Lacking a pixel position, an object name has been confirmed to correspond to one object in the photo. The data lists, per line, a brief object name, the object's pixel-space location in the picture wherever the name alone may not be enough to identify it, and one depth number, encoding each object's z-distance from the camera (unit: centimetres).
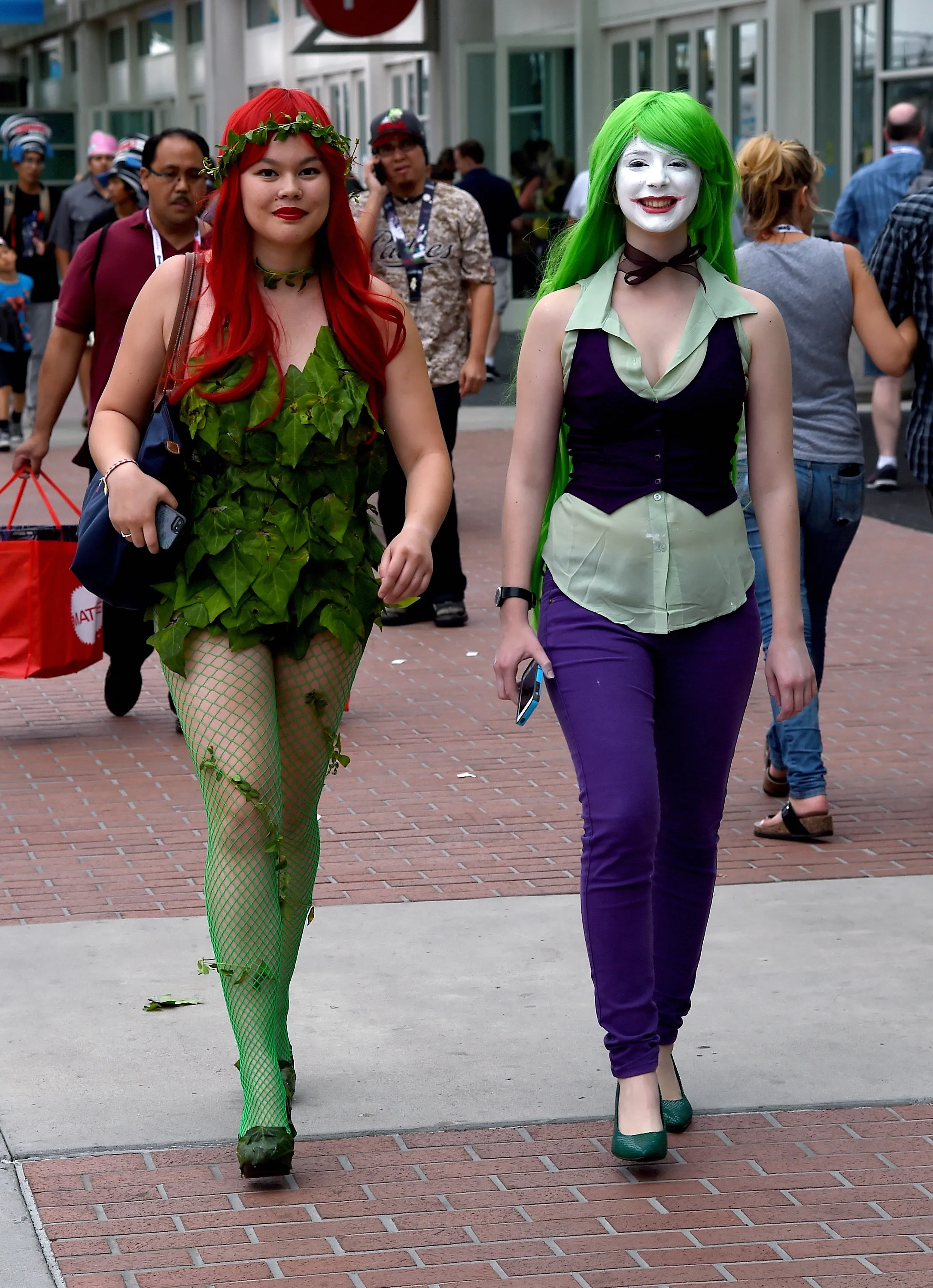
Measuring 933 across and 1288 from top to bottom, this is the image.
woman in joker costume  618
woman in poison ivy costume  619
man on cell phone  1508
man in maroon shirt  1142
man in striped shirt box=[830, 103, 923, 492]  2137
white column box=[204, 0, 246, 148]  5410
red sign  3188
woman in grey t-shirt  968
